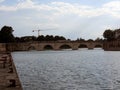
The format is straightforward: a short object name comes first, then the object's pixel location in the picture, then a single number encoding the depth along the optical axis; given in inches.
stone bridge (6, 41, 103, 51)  3713.6
